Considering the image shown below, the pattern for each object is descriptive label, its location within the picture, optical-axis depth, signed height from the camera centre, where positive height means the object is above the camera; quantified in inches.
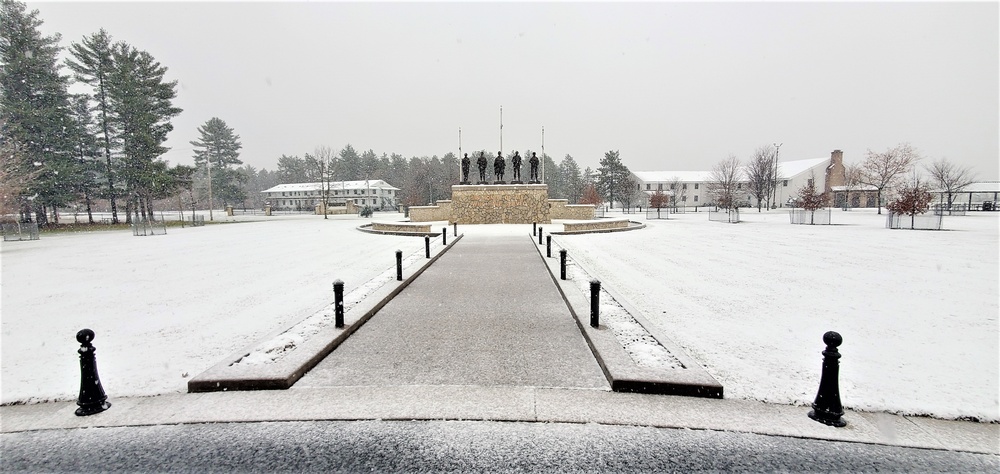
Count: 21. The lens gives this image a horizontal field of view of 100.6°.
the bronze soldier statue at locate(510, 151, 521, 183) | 1387.8 +136.6
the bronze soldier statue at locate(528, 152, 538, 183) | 1343.5 +125.5
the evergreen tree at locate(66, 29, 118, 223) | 1503.4 +518.6
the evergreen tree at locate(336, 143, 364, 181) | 4003.4 +414.8
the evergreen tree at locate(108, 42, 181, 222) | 1523.1 +364.4
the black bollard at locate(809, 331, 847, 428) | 146.7 -67.6
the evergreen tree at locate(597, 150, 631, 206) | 3193.9 +227.1
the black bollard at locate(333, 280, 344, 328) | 249.3 -57.5
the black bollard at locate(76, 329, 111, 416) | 158.7 -66.5
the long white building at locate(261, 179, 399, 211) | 3420.3 +131.6
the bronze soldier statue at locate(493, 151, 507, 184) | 1327.9 +131.8
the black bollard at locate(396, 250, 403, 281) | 399.9 -55.2
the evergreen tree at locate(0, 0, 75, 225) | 1280.8 +338.9
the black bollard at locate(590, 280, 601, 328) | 251.4 -59.6
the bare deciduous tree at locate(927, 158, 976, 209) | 1916.8 +122.3
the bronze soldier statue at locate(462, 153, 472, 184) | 1370.6 +133.7
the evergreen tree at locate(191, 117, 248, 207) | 2760.8 +376.4
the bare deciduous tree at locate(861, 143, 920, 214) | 1825.8 +175.7
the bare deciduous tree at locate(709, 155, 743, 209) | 2598.4 +189.4
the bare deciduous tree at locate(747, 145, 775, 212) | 2544.0 +196.6
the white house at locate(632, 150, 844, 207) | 3093.0 +184.1
